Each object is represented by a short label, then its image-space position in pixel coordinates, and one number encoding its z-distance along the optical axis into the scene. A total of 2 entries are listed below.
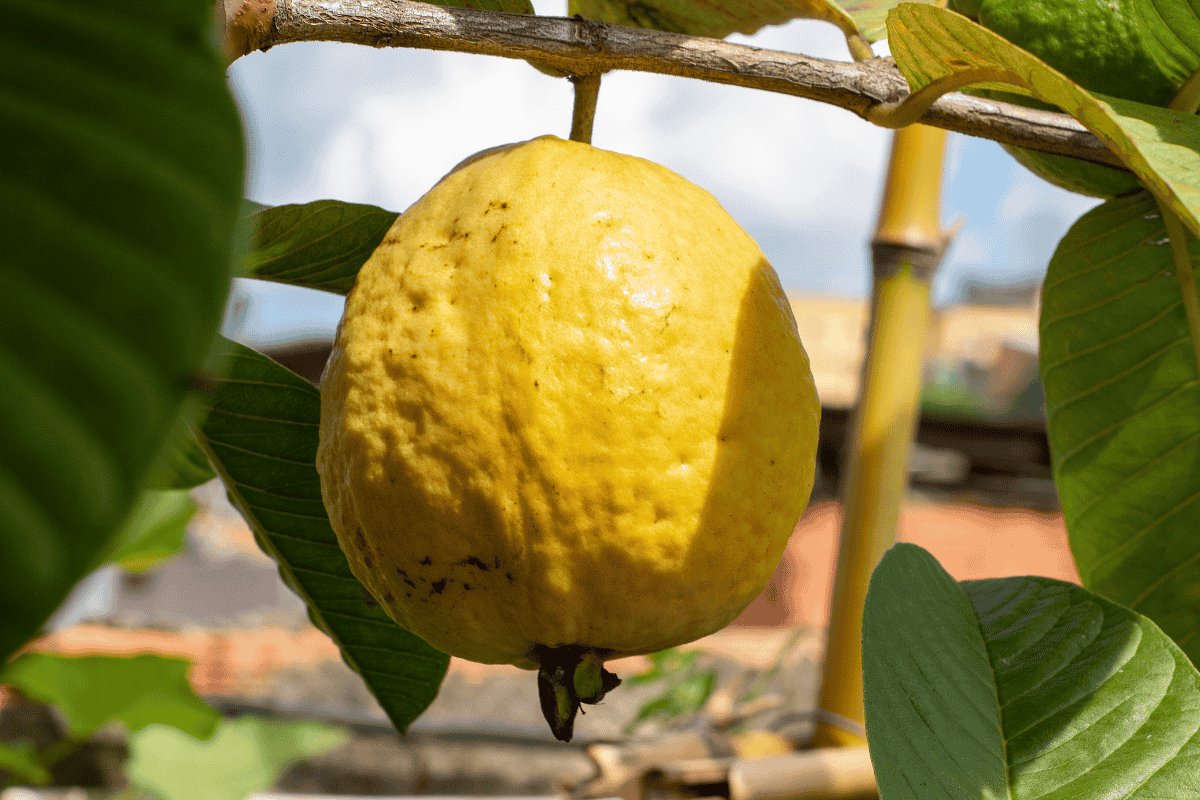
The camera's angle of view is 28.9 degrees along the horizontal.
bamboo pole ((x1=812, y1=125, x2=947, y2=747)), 0.66
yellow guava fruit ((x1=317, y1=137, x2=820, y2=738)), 0.33
